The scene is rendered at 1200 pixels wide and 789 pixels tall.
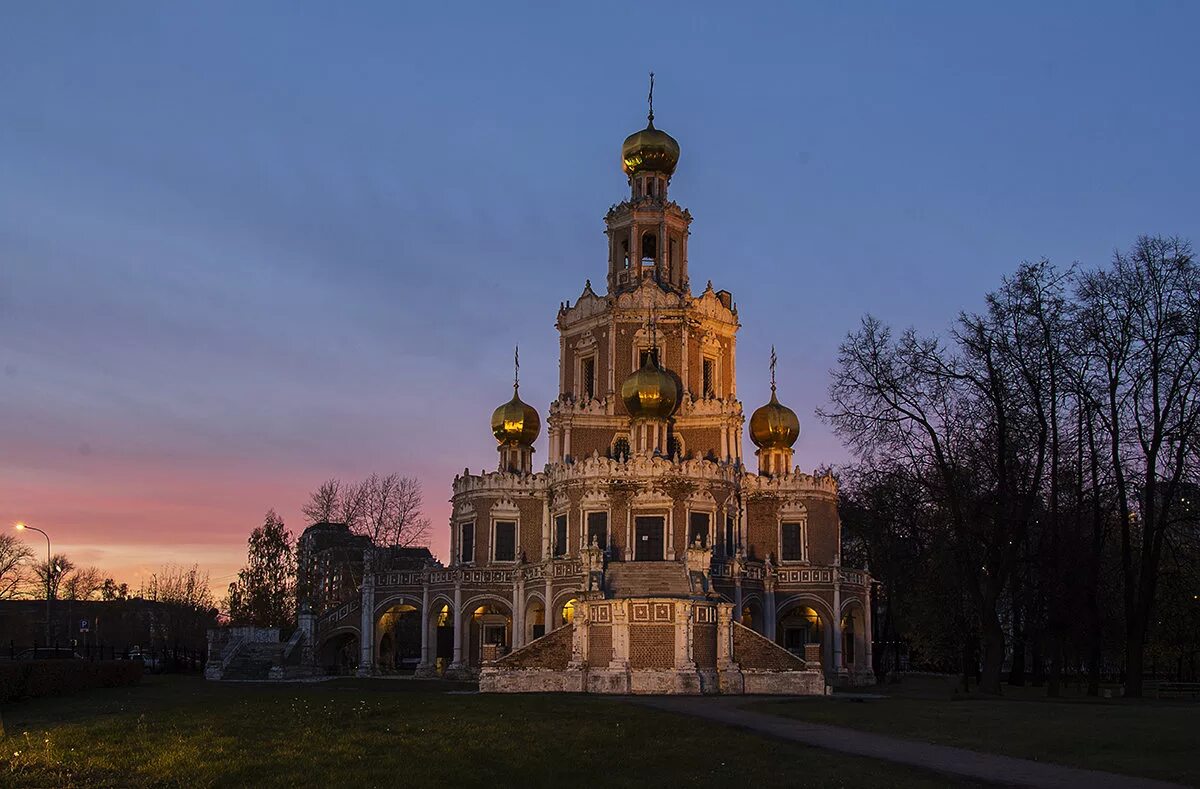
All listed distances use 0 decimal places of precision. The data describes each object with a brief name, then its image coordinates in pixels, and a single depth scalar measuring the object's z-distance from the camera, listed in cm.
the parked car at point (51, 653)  5276
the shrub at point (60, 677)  3303
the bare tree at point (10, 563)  9049
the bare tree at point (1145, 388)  3716
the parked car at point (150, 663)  6150
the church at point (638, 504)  5322
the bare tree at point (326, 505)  8038
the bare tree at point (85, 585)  11488
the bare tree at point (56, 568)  8890
